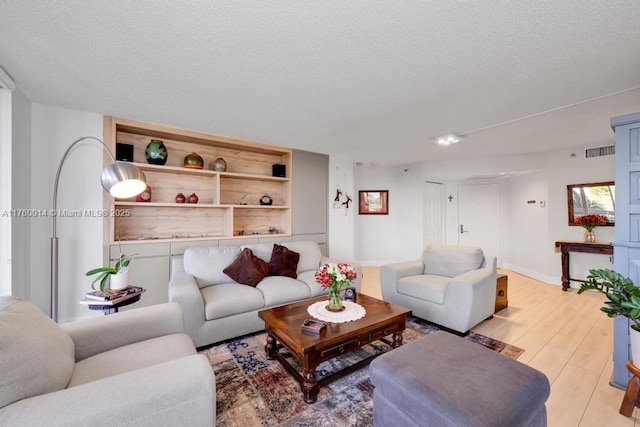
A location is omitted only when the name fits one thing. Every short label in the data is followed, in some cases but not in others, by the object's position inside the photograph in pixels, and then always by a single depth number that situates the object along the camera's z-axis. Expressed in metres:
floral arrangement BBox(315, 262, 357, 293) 2.08
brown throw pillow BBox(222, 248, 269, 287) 2.88
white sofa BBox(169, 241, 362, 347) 2.28
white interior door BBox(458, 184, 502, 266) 5.65
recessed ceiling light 3.43
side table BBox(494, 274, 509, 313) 3.12
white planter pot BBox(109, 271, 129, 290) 2.01
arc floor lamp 1.89
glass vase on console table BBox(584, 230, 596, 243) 3.91
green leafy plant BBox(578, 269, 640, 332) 1.48
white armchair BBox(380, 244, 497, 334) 2.52
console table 3.68
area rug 1.53
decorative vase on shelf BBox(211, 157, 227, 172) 3.55
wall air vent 3.82
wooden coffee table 1.67
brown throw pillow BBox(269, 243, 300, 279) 3.22
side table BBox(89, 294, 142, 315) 1.84
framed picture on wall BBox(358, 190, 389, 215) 6.00
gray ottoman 1.05
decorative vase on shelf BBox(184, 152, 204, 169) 3.36
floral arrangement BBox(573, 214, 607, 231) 3.87
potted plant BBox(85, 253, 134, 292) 1.98
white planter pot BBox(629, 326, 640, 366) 1.54
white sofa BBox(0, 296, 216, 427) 0.85
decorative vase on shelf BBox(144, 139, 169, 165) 3.11
